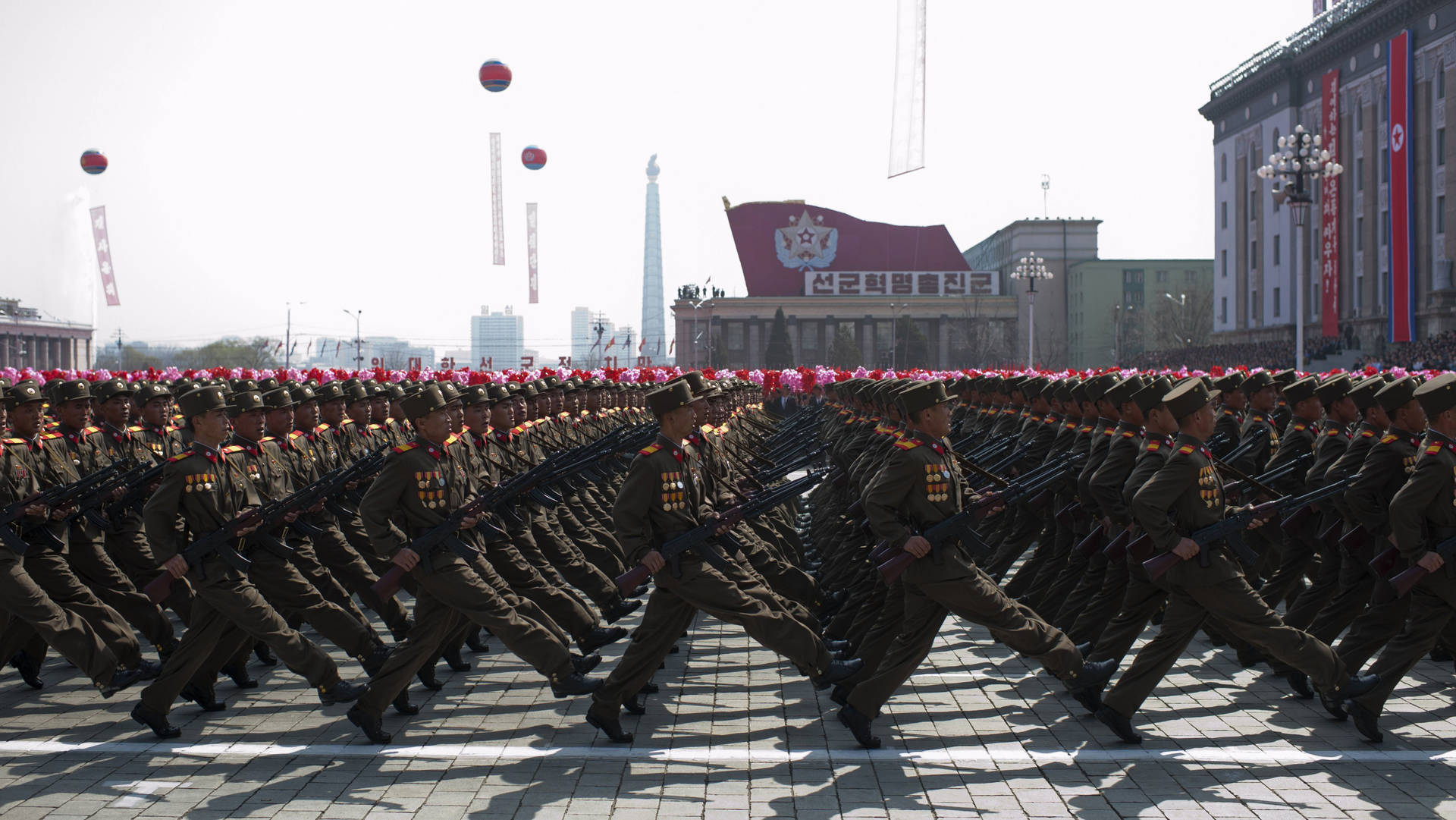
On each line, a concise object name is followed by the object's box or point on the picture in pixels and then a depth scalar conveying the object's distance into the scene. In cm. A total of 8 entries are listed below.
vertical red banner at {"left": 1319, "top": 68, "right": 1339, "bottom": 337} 4975
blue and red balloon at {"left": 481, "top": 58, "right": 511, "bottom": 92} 4934
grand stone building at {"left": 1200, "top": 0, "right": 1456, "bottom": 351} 4269
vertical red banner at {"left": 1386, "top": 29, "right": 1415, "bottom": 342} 4334
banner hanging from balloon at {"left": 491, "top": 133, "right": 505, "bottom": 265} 6688
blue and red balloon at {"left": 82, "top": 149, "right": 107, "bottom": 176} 6275
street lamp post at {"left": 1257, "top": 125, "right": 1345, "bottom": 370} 2634
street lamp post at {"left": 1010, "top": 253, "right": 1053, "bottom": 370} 4931
